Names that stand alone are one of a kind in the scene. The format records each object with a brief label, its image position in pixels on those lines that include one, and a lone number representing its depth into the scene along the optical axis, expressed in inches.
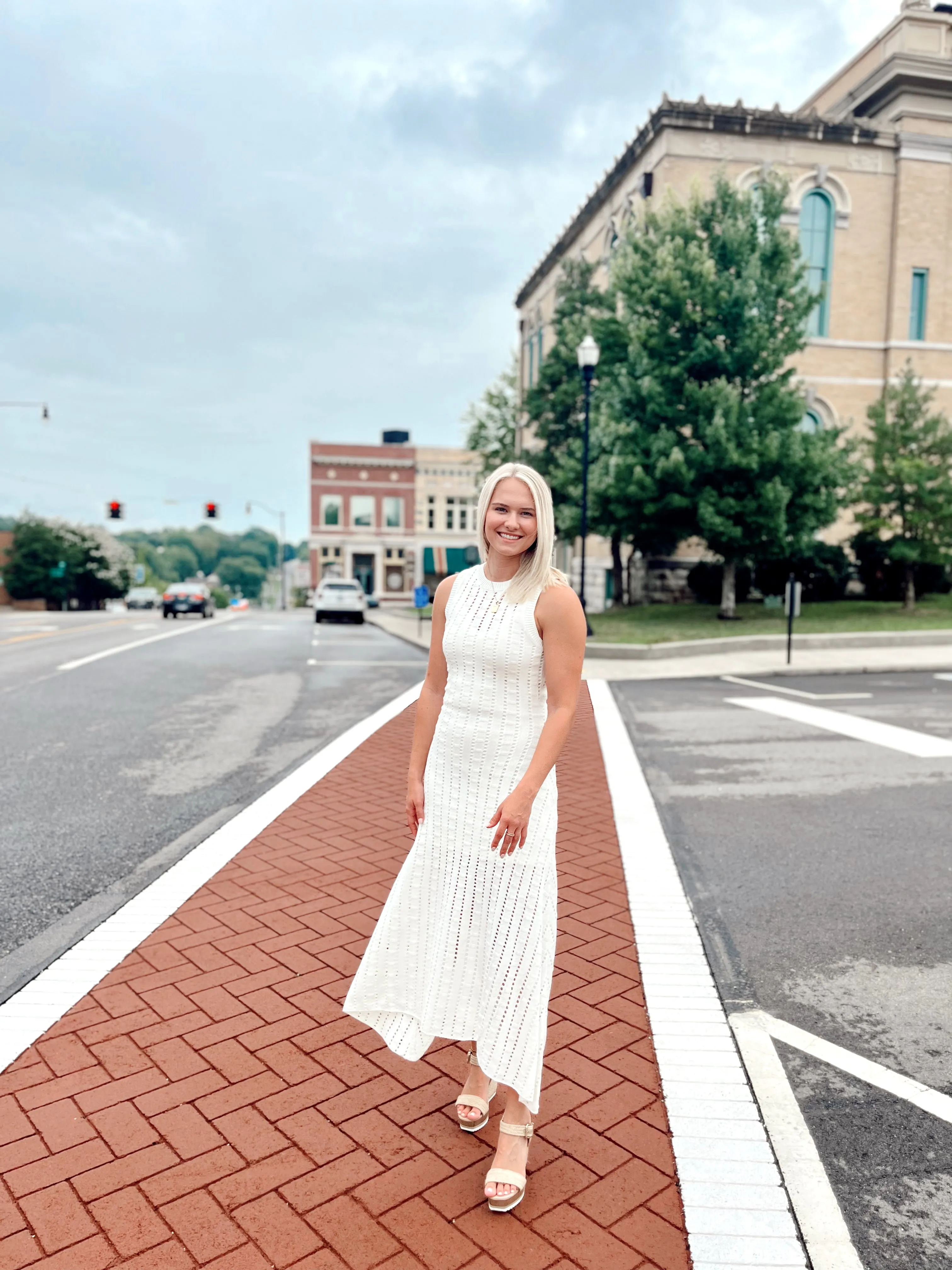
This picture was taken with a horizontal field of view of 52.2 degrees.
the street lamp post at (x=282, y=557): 2874.0
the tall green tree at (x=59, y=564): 2711.6
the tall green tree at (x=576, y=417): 904.9
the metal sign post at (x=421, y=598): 949.2
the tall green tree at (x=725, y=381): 829.2
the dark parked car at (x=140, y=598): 2519.7
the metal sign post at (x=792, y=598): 603.8
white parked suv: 1306.6
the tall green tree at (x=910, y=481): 893.2
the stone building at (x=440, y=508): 2691.9
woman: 107.3
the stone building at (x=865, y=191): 1091.9
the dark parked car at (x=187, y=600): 1423.5
